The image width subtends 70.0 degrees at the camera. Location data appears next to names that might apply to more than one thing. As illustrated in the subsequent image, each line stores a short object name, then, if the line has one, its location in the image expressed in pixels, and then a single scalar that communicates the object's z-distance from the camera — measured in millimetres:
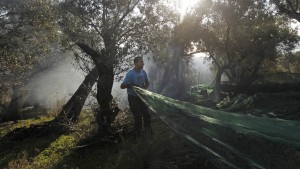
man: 5663
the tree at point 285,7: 10836
